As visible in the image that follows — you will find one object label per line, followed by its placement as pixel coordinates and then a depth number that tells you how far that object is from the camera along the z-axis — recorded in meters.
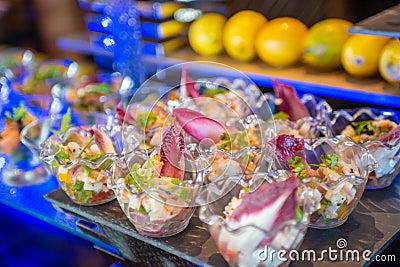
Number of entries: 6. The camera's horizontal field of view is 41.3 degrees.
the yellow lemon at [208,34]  1.73
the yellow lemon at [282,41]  1.55
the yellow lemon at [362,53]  1.40
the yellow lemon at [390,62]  1.33
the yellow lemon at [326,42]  1.48
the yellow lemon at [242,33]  1.63
